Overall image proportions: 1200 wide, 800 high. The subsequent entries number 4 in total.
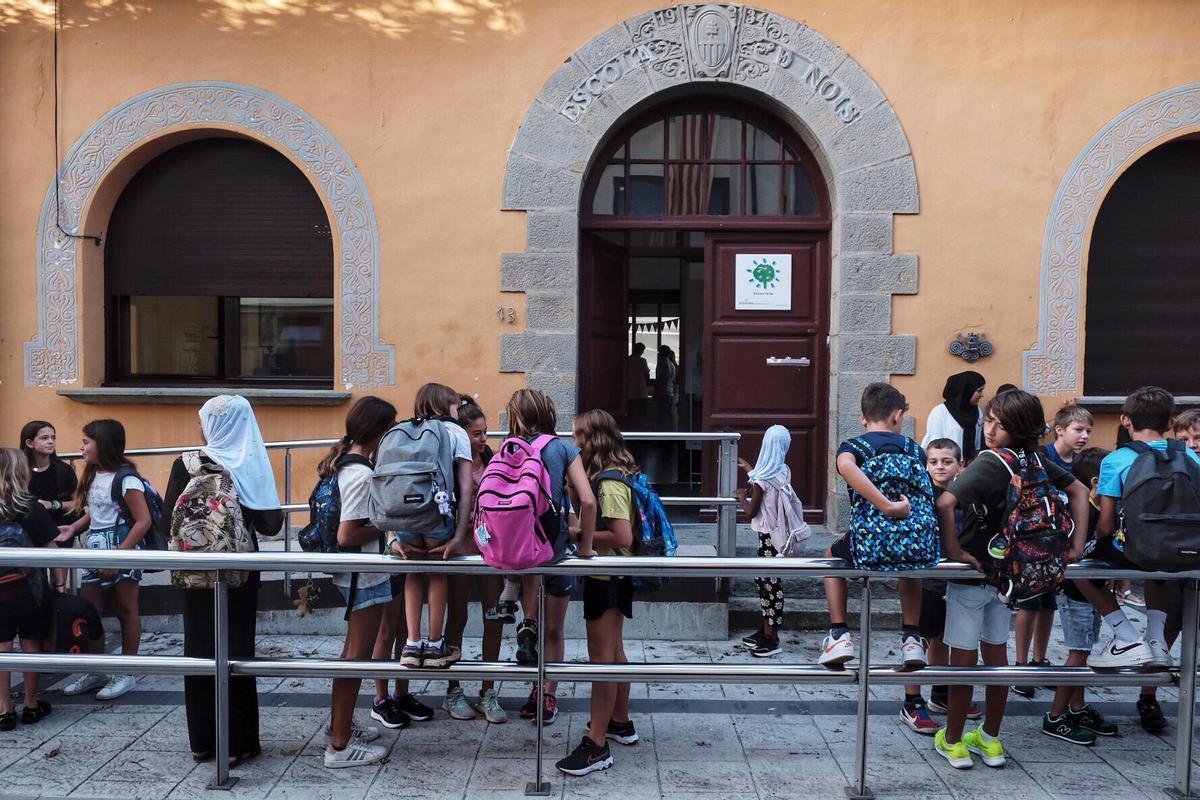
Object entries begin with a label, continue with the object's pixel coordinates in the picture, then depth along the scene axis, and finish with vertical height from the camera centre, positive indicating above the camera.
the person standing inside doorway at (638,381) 11.80 -0.19
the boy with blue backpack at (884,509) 3.92 -0.58
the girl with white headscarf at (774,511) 5.93 -0.89
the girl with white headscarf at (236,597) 4.29 -1.07
